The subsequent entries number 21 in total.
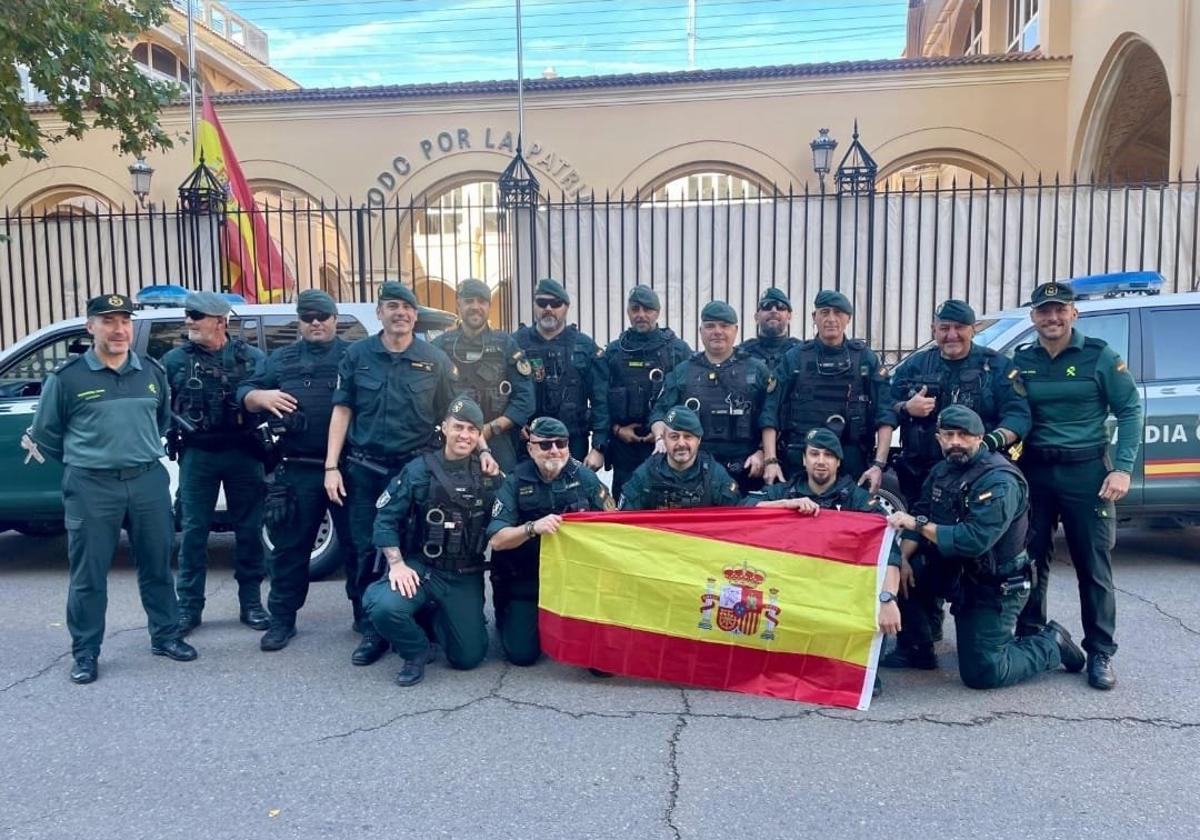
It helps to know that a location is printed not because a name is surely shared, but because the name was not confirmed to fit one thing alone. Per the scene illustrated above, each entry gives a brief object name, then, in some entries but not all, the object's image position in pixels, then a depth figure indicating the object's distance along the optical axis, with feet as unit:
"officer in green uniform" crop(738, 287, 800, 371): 18.71
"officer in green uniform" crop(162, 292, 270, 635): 16.22
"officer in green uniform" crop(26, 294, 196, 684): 14.35
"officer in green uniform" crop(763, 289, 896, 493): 16.84
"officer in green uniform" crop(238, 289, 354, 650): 15.78
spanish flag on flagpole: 34.35
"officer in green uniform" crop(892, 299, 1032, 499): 15.35
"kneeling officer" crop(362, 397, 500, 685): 14.44
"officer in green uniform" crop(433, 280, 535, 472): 17.40
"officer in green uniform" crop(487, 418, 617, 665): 14.40
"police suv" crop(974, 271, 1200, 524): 19.17
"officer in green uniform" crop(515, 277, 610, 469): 18.35
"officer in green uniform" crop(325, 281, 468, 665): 15.67
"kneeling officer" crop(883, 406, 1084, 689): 13.09
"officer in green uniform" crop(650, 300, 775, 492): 17.03
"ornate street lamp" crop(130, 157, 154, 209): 47.75
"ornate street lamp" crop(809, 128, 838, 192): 45.34
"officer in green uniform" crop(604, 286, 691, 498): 18.29
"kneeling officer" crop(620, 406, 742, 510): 14.73
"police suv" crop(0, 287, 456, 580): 19.60
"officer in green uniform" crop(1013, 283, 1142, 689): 13.84
